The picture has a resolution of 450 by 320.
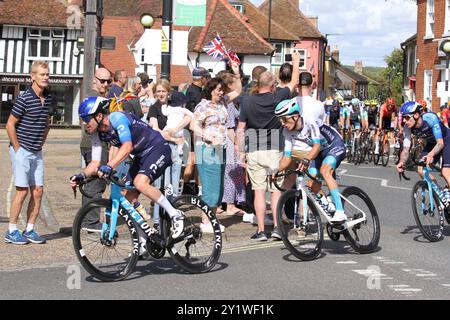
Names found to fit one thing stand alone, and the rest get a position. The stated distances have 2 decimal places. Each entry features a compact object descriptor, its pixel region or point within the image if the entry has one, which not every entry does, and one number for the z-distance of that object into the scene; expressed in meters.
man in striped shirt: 10.33
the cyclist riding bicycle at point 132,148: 8.34
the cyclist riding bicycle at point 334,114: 28.00
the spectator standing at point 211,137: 11.05
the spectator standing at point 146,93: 13.62
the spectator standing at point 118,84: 12.72
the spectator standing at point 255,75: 11.45
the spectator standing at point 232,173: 12.61
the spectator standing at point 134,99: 12.72
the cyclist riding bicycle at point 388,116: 24.98
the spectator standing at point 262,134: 11.01
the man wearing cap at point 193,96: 13.51
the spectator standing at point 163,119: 11.88
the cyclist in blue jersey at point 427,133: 11.20
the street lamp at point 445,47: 25.96
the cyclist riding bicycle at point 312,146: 9.82
